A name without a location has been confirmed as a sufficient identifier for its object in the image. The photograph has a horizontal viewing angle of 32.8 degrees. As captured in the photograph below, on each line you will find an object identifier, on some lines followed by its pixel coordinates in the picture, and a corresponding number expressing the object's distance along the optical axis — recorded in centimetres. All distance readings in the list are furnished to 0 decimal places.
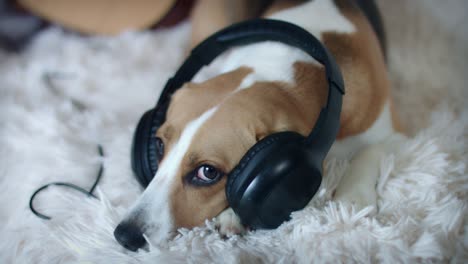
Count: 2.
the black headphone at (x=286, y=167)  65
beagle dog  69
